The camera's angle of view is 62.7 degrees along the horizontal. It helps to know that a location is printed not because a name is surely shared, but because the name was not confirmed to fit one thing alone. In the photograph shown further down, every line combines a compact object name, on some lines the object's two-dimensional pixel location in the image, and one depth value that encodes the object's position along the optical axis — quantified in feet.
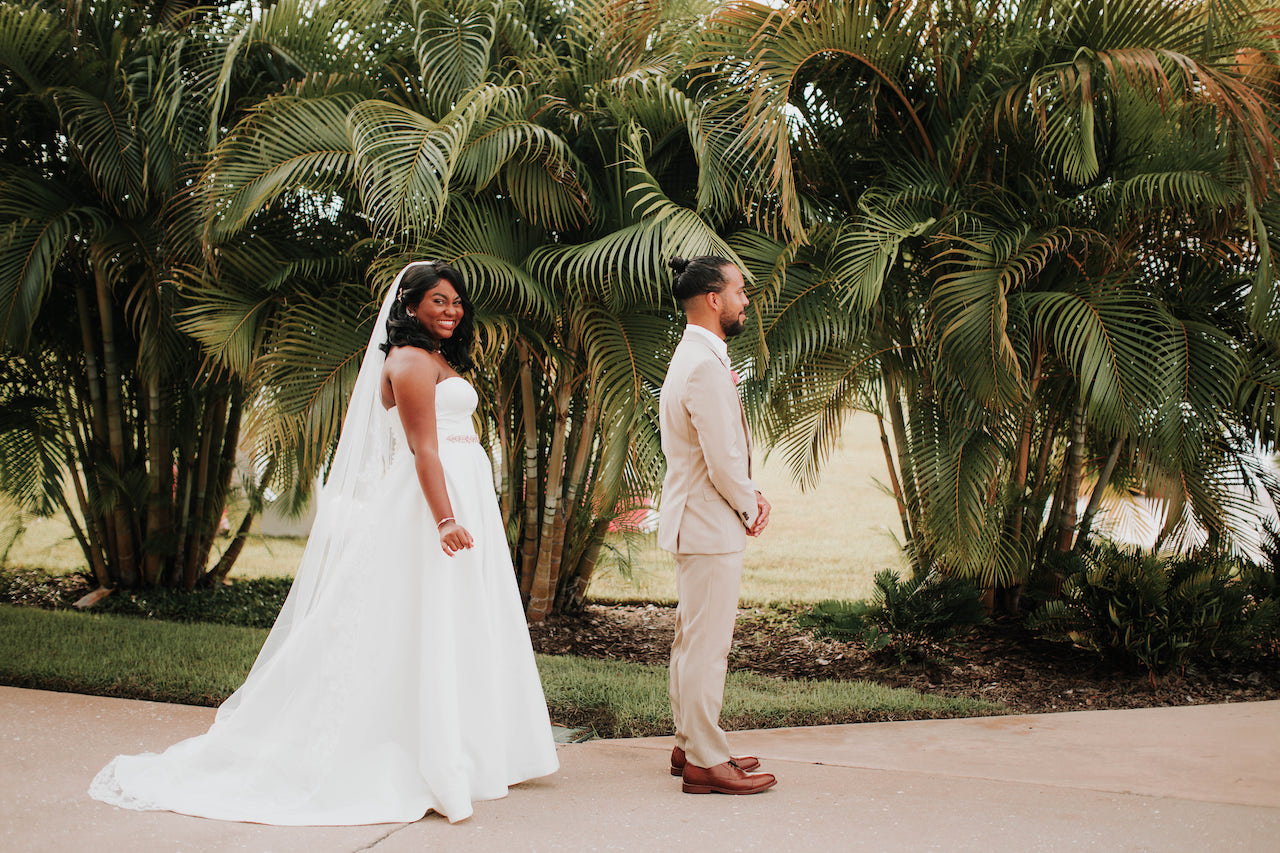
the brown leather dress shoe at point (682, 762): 12.31
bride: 11.40
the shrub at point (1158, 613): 17.39
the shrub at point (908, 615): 18.47
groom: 11.57
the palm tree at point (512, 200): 17.42
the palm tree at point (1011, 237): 16.61
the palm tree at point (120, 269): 19.97
